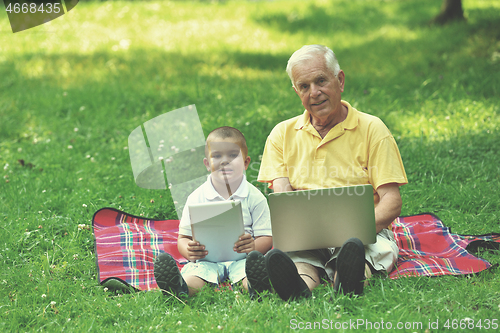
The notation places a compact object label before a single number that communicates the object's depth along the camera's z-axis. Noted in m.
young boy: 6.02
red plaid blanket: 6.35
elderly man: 5.95
